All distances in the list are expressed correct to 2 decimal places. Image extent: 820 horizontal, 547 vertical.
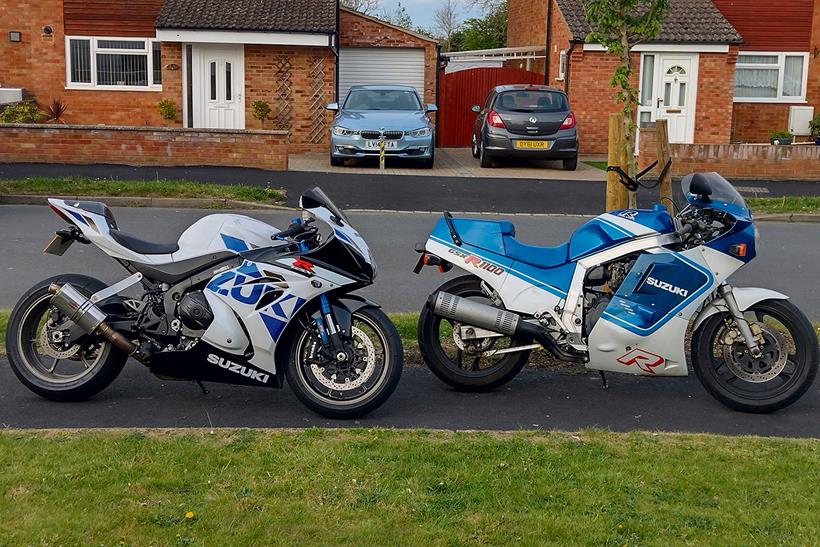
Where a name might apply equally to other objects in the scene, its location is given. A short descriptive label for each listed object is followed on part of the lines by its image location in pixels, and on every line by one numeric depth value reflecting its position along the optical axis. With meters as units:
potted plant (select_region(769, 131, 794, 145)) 26.12
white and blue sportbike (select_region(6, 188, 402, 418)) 6.01
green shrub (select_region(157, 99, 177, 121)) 26.70
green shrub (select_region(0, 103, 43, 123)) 24.66
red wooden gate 29.23
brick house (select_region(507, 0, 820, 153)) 26.69
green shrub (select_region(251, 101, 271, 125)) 26.56
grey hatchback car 22.45
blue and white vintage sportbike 6.29
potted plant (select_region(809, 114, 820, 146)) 27.37
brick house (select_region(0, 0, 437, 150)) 26.25
